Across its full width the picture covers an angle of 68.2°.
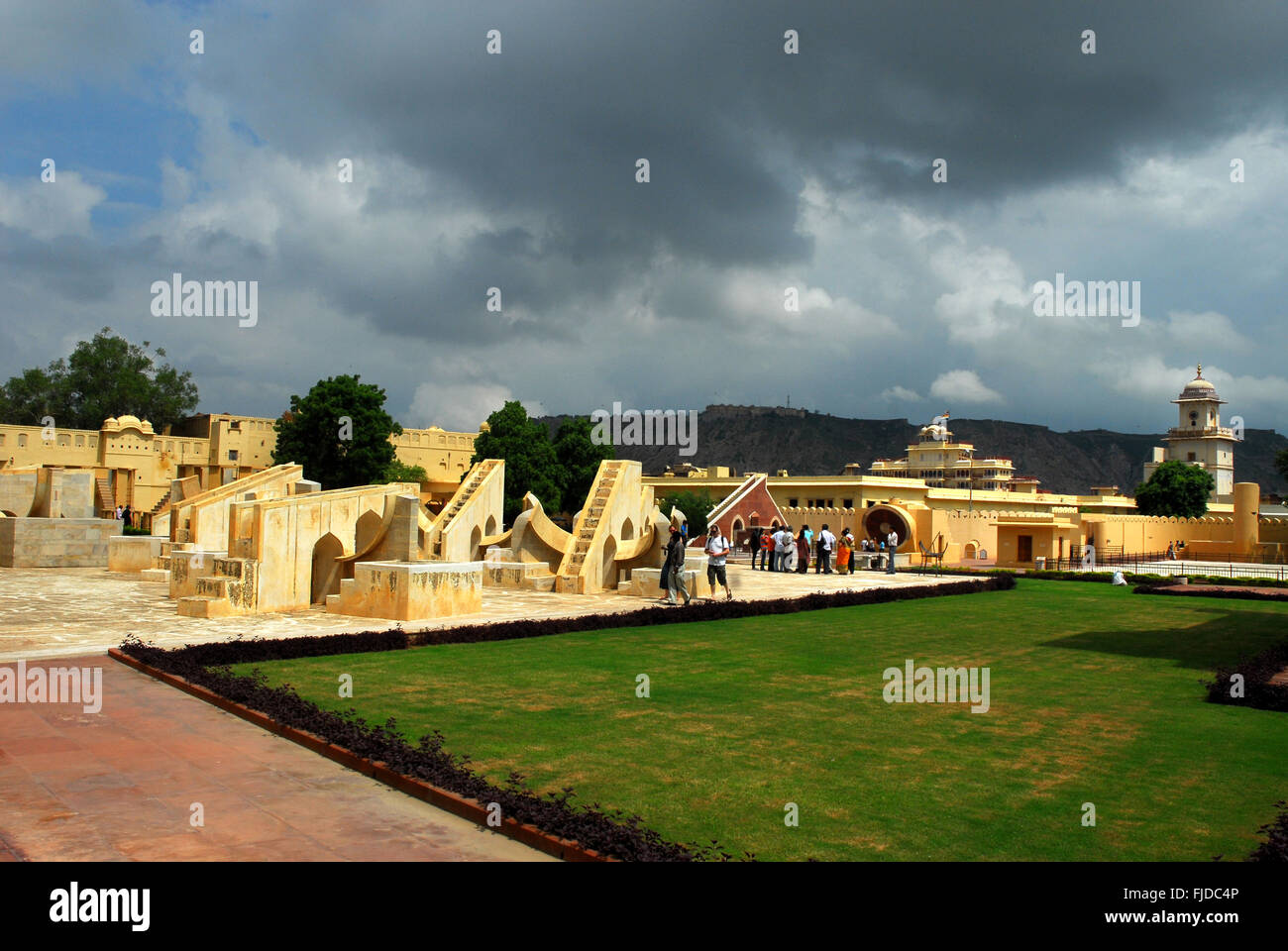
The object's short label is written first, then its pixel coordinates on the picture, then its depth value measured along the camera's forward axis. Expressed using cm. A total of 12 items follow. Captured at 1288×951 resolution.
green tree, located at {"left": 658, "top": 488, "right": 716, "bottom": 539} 5425
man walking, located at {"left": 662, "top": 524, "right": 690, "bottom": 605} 1662
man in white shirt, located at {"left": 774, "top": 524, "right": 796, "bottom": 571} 2752
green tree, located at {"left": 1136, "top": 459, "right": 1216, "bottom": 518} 7231
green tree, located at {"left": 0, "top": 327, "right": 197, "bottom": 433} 6038
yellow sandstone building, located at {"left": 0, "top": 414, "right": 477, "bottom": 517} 4509
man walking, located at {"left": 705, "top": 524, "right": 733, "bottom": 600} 1743
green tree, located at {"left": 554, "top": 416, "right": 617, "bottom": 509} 5162
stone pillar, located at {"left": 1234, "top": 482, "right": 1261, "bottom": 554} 4706
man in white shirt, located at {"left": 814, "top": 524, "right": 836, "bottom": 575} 2648
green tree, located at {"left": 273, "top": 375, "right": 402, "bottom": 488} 4678
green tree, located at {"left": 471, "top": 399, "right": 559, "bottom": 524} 4784
